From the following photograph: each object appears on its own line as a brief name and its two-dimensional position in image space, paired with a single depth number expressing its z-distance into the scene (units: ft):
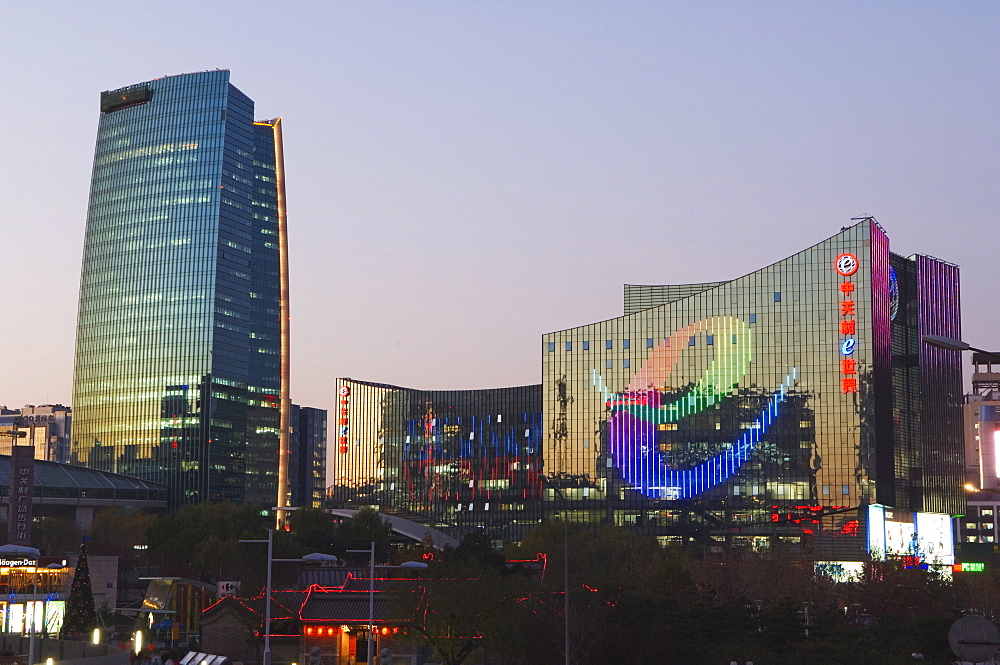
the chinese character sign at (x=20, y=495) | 440.86
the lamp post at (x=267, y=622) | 234.99
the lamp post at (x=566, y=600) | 205.77
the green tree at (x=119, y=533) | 534.37
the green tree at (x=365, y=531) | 506.48
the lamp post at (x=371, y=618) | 241.96
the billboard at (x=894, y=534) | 606.96
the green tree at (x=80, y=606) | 294.66
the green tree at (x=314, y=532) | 506.07
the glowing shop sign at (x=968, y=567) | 588.71
